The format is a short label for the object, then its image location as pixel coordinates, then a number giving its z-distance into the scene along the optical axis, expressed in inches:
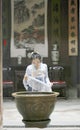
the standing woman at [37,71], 612.7
